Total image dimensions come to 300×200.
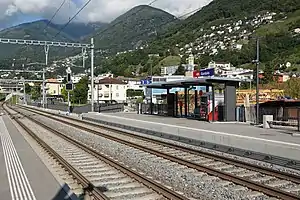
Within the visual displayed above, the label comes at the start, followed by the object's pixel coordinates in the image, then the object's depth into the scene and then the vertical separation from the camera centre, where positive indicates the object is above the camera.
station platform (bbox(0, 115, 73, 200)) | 9.46 -2.22
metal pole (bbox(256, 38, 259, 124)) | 26.05 +0.95
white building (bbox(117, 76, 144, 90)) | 132.04 +4.29
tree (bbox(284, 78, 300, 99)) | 48.72 +0.93
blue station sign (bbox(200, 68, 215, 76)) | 38.90 +2.35
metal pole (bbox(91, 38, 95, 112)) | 42.11 +2.41
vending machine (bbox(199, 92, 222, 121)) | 30.09 -0.67
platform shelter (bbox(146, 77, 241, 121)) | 28.73 -0.20
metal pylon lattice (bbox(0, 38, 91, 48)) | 41.36 +5.55
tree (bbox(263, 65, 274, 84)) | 80.25 +3.68
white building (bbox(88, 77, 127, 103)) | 113.50 +1.84
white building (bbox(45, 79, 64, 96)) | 149.12 +3.70
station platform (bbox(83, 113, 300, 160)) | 15.29 -1.85
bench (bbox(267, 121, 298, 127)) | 23.12 -1.53
